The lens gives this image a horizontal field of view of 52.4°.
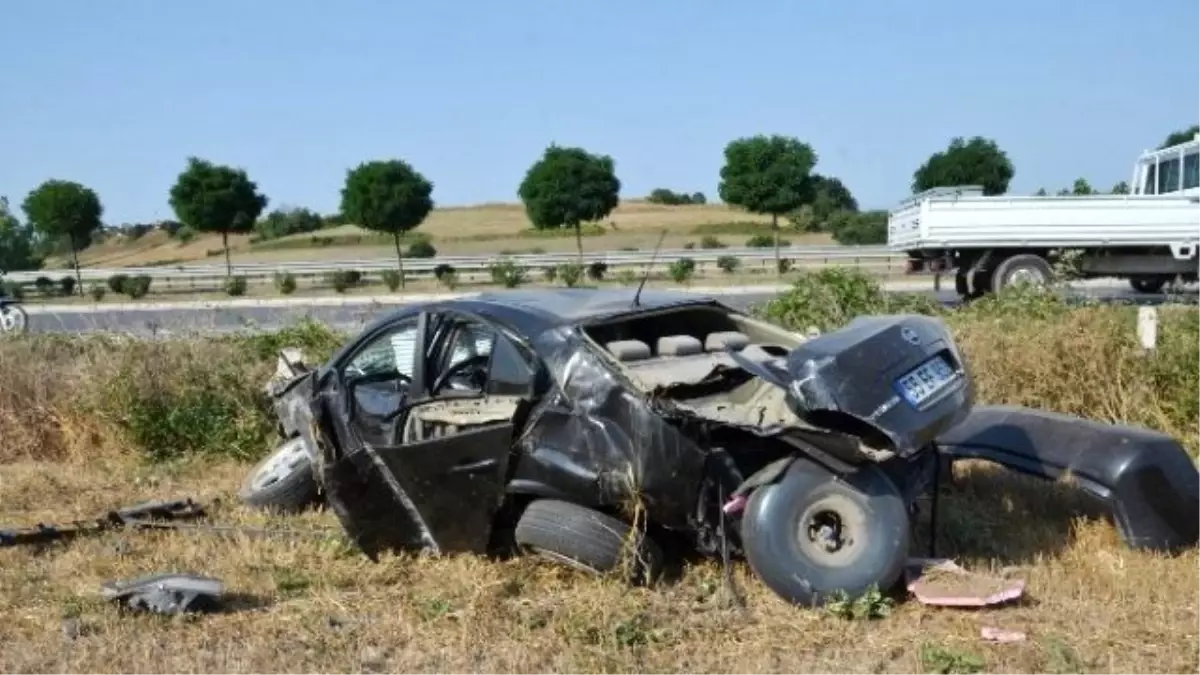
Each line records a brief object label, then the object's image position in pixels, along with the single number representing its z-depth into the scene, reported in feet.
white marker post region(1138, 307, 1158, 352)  27.76
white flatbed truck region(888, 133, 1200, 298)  64.18
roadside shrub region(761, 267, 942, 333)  32.63
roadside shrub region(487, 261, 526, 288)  99.76
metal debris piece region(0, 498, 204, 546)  21.45
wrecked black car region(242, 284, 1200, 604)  16.69
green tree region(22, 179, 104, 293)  132.98
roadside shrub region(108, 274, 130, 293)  119.96
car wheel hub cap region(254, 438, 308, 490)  24.23
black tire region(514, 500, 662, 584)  17.39
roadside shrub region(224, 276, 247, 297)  112.57
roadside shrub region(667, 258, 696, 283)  103.81
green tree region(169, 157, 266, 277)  134.72
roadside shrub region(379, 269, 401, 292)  111.24
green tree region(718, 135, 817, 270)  118.73
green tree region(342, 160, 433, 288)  129.39
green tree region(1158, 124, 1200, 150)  117.85
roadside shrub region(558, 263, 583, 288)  88.44
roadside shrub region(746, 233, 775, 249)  168.39
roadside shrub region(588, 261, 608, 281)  106.42
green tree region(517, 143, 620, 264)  124.77
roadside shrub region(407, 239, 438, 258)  170.73
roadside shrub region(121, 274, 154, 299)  116.37
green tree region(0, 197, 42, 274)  154.30
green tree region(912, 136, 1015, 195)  122.62
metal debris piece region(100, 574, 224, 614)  16.88
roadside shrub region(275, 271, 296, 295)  112.16
